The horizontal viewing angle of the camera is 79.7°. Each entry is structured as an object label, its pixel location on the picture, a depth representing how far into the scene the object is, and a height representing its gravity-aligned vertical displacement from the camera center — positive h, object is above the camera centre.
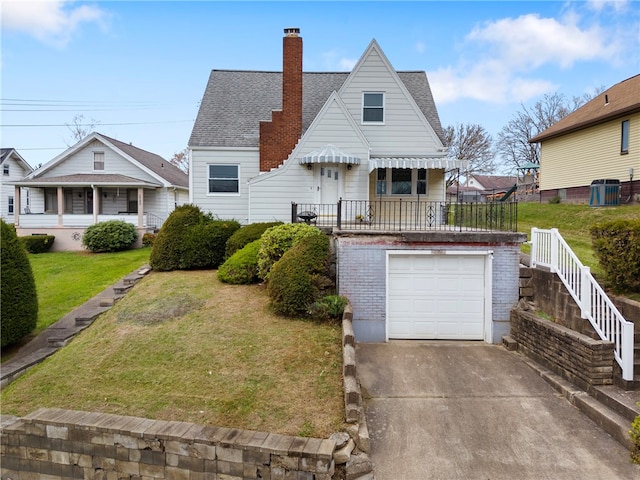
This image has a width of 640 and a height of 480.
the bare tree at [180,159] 47.50 +8.24
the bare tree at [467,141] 37.81 +8.50
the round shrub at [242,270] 10.61 -1.25
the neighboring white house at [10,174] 27.06 +4.05
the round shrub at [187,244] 12.19 -0.62
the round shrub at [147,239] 19.73 -0.75
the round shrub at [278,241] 9.76 -0.41
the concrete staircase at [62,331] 7.42 -2.50
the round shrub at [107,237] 18.28 -0.62
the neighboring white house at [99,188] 20.78 +2.15
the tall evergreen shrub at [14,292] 7.99 -1.46
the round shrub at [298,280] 8.32 -1.21
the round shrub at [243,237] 11.80 -0.37
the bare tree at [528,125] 41.50 +11.43
